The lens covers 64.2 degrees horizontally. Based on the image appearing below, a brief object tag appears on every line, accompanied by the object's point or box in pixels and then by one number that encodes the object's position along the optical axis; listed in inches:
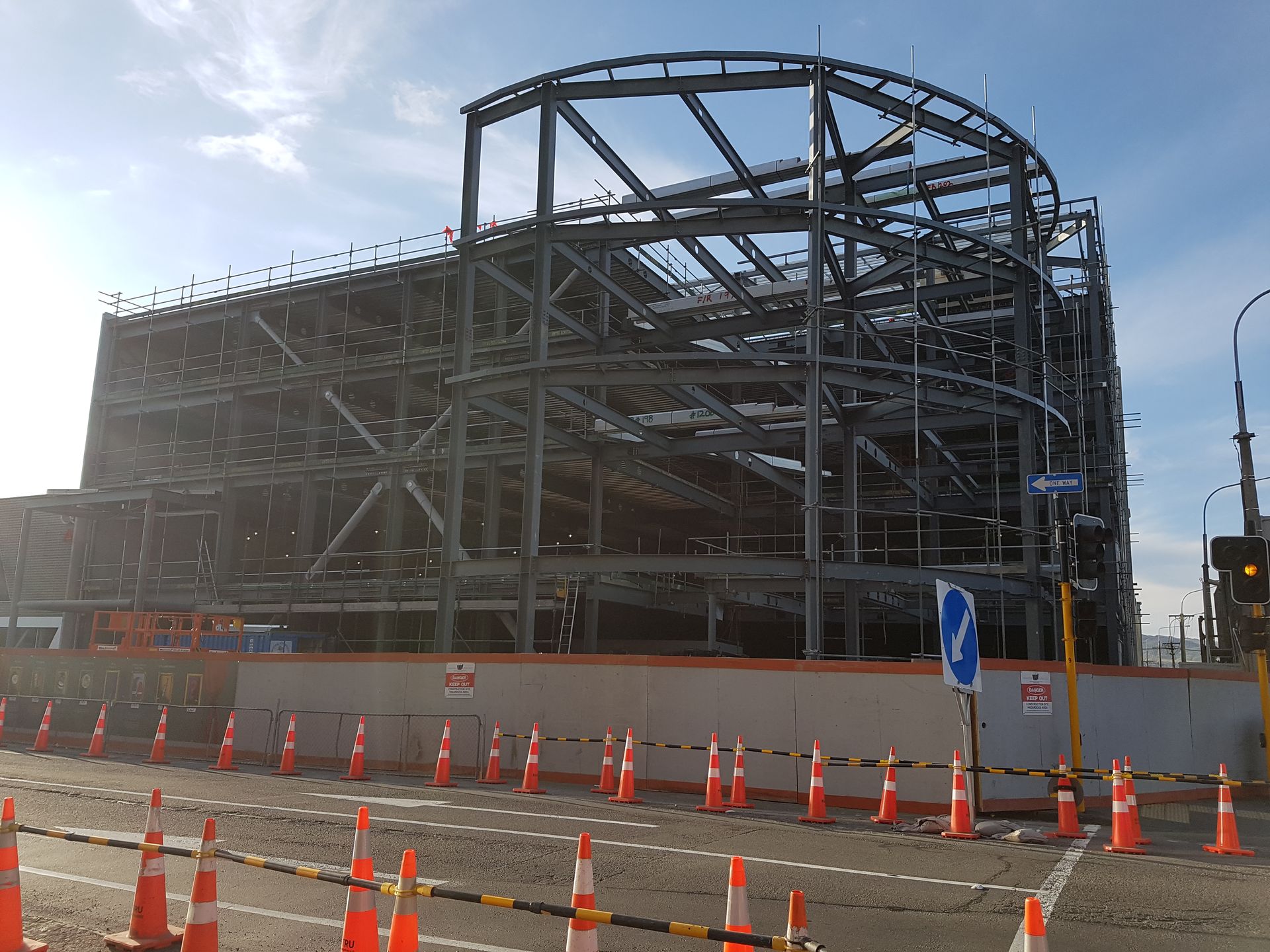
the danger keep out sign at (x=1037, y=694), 534.3
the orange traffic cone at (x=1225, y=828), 395.2
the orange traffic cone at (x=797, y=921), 153.7
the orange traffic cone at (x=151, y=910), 236.4
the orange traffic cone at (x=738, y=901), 173.6
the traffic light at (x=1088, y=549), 482.9
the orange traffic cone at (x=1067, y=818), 423.8
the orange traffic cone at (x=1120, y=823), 389.7
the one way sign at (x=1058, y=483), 562.3
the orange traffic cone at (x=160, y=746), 676.7
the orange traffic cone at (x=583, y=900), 185.8
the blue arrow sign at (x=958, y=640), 416.5
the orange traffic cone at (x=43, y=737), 757.3
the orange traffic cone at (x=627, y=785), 513.7
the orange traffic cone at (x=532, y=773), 542.9
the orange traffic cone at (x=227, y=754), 650.2
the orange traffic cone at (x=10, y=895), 225.3
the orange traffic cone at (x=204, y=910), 213.8
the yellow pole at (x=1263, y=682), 525.0
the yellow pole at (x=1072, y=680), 483.2
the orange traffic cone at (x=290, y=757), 627.2
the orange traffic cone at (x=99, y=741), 726.5
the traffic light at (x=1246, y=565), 511.2
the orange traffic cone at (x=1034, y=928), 152.3
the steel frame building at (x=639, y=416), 880.9
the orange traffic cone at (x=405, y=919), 185.5
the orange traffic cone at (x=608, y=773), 555.2
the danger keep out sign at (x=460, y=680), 663.1
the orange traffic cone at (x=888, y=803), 457.7
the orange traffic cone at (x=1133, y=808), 396.2
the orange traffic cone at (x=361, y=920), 199.9
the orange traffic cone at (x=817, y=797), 458.9
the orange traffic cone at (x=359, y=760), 598.9
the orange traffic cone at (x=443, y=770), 570.3
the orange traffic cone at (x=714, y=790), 489.7
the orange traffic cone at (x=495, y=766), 591.8
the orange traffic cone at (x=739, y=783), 501.0
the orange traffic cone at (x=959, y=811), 414.9
